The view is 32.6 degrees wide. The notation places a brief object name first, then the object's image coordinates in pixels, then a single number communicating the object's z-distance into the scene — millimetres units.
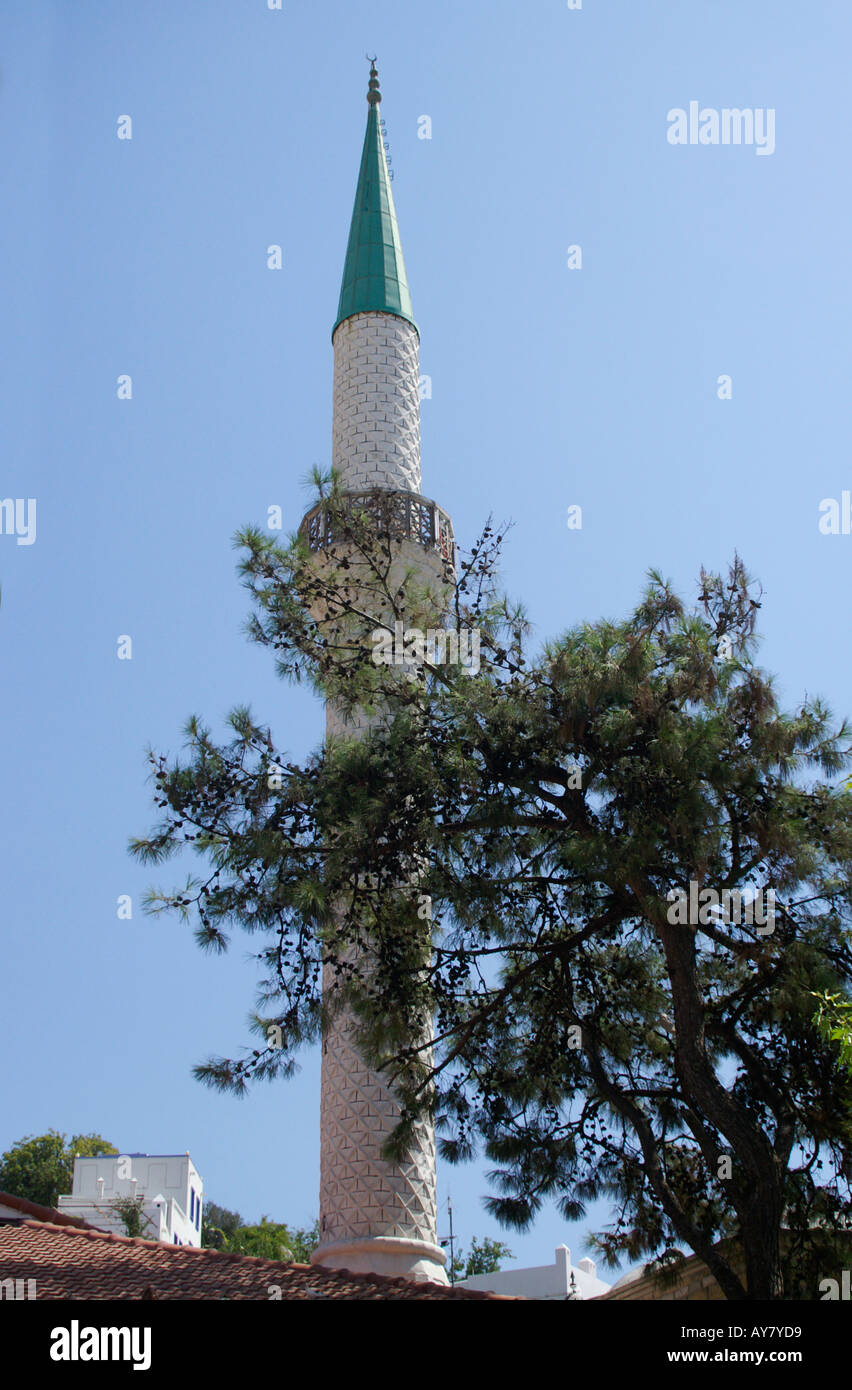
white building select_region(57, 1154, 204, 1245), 25562
